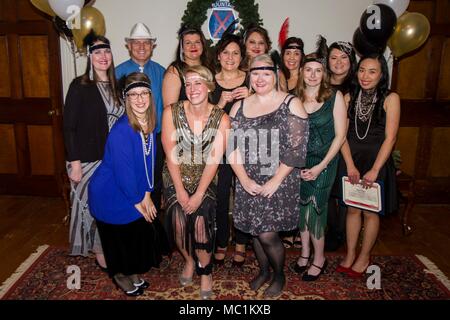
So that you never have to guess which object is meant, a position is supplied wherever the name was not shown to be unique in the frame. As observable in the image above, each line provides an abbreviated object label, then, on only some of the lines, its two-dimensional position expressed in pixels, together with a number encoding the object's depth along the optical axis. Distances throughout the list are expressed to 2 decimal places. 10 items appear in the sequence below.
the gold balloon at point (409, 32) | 3.37
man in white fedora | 3.15
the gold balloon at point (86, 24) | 3.40
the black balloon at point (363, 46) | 3.38
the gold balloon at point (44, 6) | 3.53
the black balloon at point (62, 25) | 3.52
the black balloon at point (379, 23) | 3.15
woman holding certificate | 2.75
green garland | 3.85
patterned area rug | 2.76
